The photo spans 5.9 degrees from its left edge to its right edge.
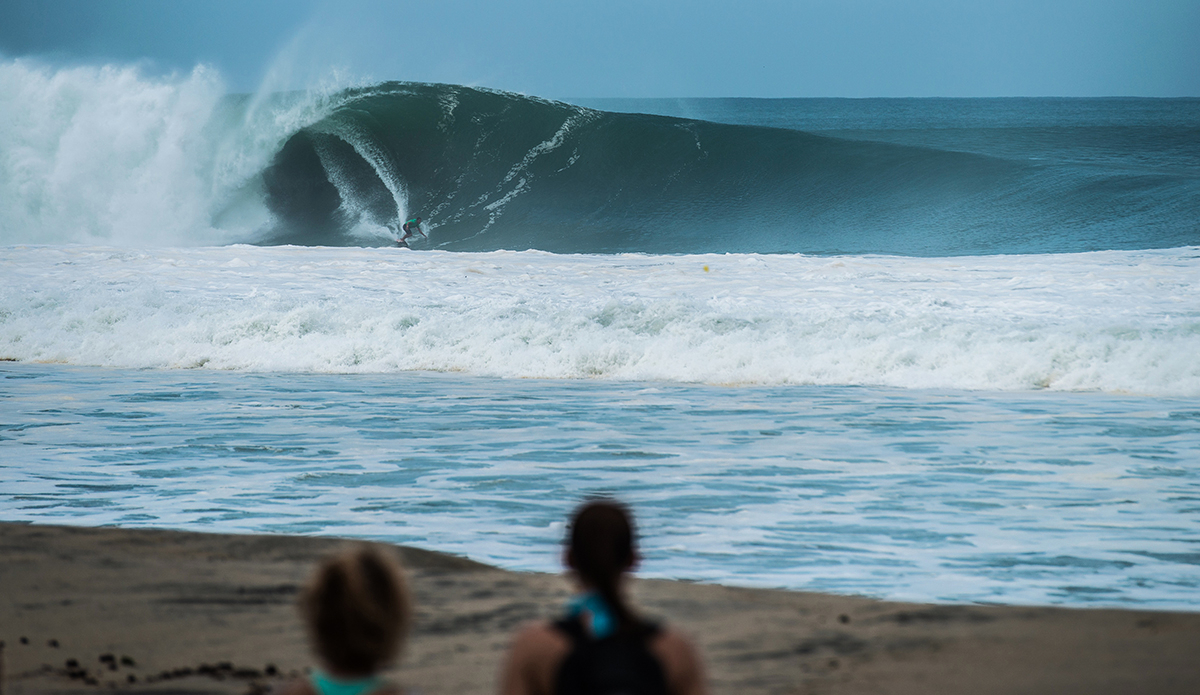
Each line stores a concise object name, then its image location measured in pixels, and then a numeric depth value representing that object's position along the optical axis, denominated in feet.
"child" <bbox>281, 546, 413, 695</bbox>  73.64
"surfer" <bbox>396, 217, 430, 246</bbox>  649.34
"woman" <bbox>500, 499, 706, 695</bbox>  74.37
